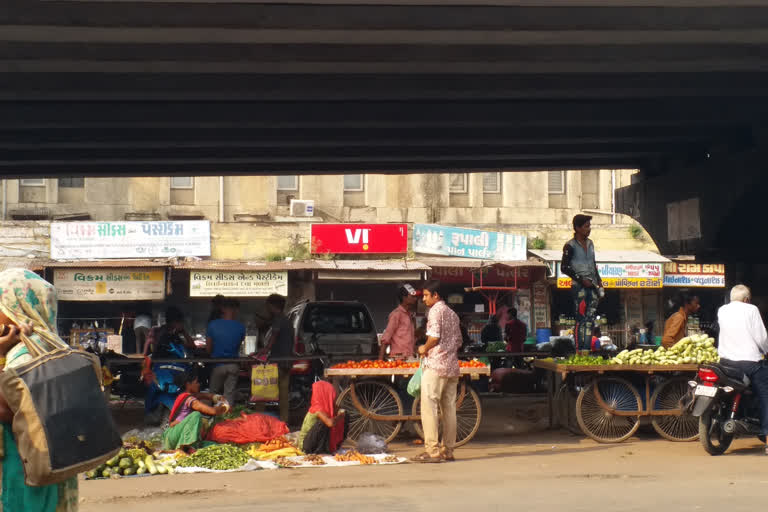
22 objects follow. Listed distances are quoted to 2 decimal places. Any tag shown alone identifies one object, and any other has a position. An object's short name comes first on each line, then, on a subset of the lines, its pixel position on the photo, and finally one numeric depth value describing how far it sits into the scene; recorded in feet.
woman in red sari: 37.29
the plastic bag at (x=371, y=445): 38.29
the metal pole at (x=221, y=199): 101.35
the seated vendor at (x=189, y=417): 37.27
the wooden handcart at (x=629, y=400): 41.63
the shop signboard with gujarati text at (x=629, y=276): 99.45
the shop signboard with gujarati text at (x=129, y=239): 93.25
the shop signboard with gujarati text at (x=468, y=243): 100.78
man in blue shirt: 45.91
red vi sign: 98.63
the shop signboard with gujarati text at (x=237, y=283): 93.91
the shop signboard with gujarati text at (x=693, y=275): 102.37
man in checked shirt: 35.99
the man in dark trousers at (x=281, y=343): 46.39
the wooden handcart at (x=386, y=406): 40.37
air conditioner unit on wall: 100.89
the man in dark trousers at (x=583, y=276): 43.98
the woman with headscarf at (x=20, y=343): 12.95
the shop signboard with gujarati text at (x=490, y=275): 98.99
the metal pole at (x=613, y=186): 108.88
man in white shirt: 36.60
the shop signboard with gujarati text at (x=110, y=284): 91.71
